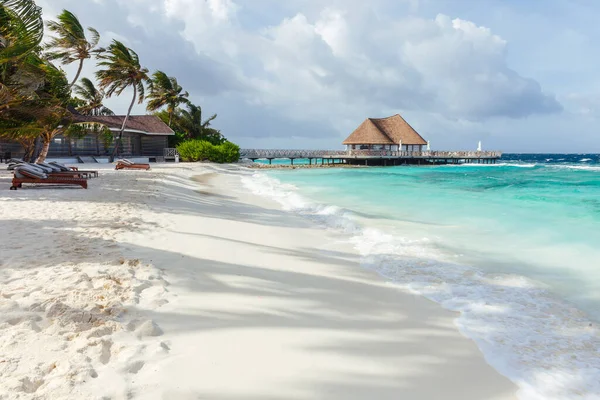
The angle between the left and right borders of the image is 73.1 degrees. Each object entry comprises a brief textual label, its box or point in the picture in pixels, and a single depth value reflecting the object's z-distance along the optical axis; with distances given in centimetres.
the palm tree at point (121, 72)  2781
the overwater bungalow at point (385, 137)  5350
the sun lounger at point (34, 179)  1084
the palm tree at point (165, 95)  3841
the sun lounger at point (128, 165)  2258
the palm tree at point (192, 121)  3981
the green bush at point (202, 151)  3500
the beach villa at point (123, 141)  2793
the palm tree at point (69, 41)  2242
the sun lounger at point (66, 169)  1441
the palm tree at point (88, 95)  3691
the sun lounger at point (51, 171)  1198
